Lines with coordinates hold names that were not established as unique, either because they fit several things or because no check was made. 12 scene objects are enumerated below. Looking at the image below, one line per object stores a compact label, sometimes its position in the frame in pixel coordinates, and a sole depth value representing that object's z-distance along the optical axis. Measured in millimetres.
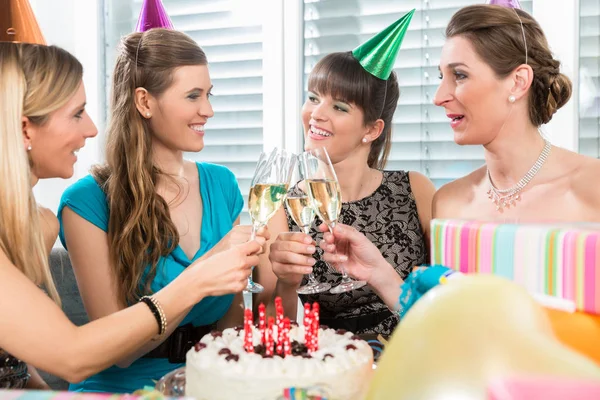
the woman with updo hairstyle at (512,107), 1909
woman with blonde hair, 1287
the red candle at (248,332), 1126
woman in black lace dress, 2100
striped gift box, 863
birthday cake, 999
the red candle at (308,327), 1156
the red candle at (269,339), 1103
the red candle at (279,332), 1116
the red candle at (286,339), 1099
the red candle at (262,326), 1149
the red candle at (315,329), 1150
